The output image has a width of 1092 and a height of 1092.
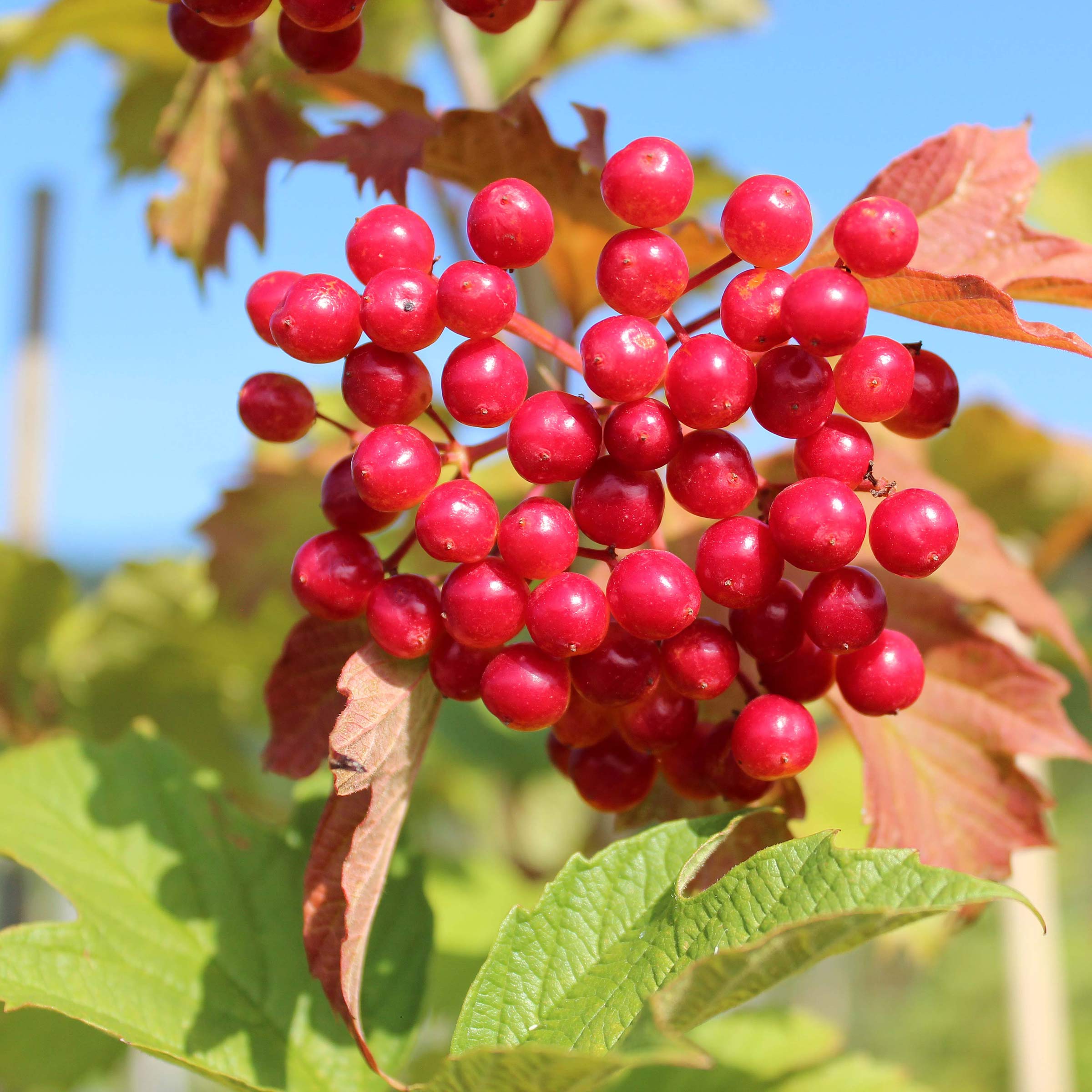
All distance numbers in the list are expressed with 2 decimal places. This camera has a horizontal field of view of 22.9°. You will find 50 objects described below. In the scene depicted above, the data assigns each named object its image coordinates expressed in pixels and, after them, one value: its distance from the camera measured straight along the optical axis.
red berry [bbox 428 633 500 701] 0.27
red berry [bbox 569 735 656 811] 0.28
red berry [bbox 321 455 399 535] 0.28
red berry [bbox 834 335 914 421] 0.27
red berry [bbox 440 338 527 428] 0.27
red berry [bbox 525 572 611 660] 0.26
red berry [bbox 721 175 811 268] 0.27
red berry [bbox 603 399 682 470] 0.26
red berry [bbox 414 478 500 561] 0.26
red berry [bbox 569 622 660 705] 0.27
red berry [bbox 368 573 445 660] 0.27
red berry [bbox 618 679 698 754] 0.28
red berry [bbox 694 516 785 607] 0.27
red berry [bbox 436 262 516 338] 0.26
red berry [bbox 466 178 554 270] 0.27
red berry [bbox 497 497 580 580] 0.27
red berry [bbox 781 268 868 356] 0.26
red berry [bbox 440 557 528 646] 0.27
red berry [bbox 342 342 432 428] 0.27
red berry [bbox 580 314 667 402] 0.26
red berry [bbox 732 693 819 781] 0.27
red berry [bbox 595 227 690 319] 0.27
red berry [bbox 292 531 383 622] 0.28
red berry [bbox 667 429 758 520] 0.27
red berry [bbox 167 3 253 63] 0.30
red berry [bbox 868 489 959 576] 0.27
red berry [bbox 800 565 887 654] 0.27
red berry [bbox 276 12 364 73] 0.29
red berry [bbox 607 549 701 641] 0.26
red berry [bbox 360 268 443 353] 0.26
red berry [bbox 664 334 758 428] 0.26
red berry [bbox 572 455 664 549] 0.27
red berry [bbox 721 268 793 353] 0.27
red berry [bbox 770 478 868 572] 0.26
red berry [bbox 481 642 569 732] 0.27
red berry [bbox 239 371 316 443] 0.28
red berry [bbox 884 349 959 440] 0.28
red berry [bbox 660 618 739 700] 0.27
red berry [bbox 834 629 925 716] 0.27
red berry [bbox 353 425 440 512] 0.27
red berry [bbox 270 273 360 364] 0.27
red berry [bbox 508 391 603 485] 0.26
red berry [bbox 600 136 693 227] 0.27
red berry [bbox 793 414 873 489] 0.27
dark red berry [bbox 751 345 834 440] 0.26
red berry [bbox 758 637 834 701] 0.28
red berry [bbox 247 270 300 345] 0.28
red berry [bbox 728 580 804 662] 0.27
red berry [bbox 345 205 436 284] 0.27
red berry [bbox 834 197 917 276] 0.27
